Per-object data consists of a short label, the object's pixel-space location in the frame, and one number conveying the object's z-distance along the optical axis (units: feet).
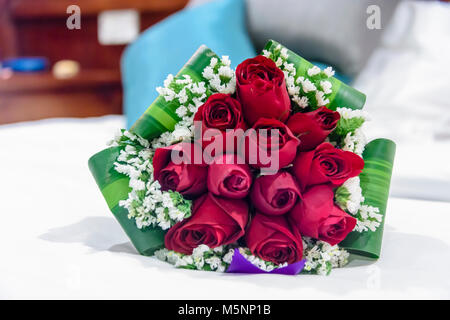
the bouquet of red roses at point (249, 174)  2.02
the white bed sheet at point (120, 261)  1.90
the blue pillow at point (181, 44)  4.96
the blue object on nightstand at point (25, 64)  8.67
